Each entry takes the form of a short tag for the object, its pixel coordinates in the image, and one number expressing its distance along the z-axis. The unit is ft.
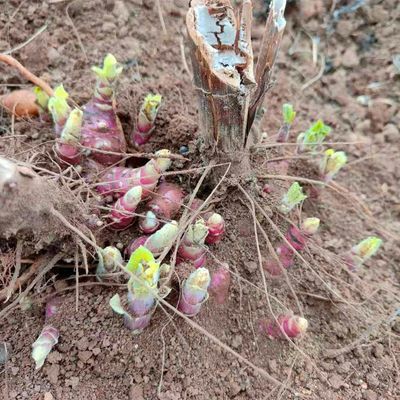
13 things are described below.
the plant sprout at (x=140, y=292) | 0.82
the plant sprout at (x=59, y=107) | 1.00
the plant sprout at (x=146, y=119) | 1.02
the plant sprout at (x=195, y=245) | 0.92
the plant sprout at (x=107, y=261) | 0.89
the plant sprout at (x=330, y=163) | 1.10
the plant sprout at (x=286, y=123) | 1.09
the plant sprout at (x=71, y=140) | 0.97
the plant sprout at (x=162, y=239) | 0.90
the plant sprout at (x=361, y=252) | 1.02
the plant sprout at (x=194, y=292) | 0.86
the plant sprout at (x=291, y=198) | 0.98
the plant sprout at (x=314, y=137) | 1.09
